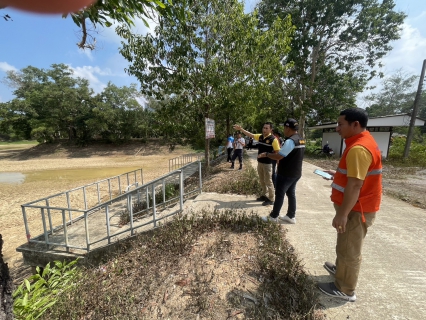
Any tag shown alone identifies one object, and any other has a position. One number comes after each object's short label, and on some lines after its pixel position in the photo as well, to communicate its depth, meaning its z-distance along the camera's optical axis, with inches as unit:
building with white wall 517.7
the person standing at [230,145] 380.5
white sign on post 267.4
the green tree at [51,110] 1039.6
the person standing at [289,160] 125.1
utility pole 468.1
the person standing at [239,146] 315.9
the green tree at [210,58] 253.3
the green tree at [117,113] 1050.1
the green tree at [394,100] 1389.0
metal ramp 149.9
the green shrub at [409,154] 482.5
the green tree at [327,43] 525.2
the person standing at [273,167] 202.4
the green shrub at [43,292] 94.3
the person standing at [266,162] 162.9
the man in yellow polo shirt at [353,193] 69.0
